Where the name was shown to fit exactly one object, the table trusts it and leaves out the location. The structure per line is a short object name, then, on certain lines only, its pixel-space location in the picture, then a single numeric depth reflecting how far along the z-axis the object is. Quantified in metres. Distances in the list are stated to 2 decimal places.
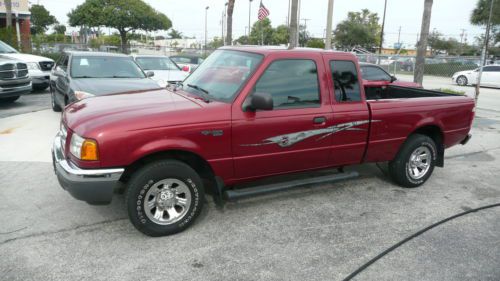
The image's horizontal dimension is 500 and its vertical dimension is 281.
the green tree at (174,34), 124.88
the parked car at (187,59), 19.03
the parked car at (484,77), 21.69
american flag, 21.41
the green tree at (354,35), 59.19
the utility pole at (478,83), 11.59
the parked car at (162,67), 11.44
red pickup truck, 3.52
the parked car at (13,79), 10.09
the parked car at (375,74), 12.70
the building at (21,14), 31.31
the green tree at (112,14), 47.72
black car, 7.90
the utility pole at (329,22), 13.11
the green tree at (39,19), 63.75
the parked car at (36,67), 13.34
